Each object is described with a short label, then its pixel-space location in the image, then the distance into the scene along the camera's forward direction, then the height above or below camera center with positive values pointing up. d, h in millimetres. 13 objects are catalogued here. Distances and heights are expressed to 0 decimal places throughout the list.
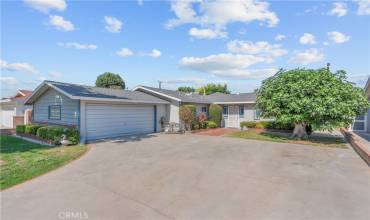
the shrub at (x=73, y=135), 11070 -1101
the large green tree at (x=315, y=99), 11742 +827
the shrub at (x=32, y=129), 13000 -887
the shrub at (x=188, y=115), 16938 -82
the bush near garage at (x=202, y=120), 18906 -543
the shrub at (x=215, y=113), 20672 +85
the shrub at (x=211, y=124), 19647 -941
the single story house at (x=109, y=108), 12414 +437
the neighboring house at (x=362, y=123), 17094 -795
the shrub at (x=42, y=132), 11711 -1015
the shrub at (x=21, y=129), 14141 -965
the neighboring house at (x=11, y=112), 20016 +274
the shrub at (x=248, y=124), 19825 -956
